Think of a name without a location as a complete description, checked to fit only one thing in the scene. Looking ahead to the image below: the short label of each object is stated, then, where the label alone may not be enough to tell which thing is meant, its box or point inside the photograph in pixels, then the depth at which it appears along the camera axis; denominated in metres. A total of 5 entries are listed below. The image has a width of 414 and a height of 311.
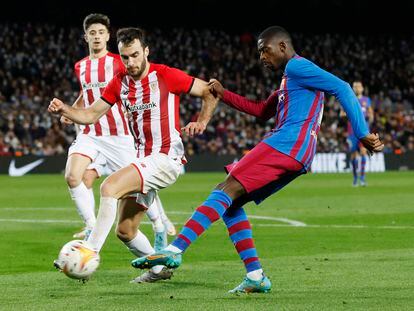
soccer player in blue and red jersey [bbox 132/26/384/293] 14.14
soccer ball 13.66
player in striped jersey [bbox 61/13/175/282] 21.84
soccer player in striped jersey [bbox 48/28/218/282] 15.23
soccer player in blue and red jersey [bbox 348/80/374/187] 45.25
